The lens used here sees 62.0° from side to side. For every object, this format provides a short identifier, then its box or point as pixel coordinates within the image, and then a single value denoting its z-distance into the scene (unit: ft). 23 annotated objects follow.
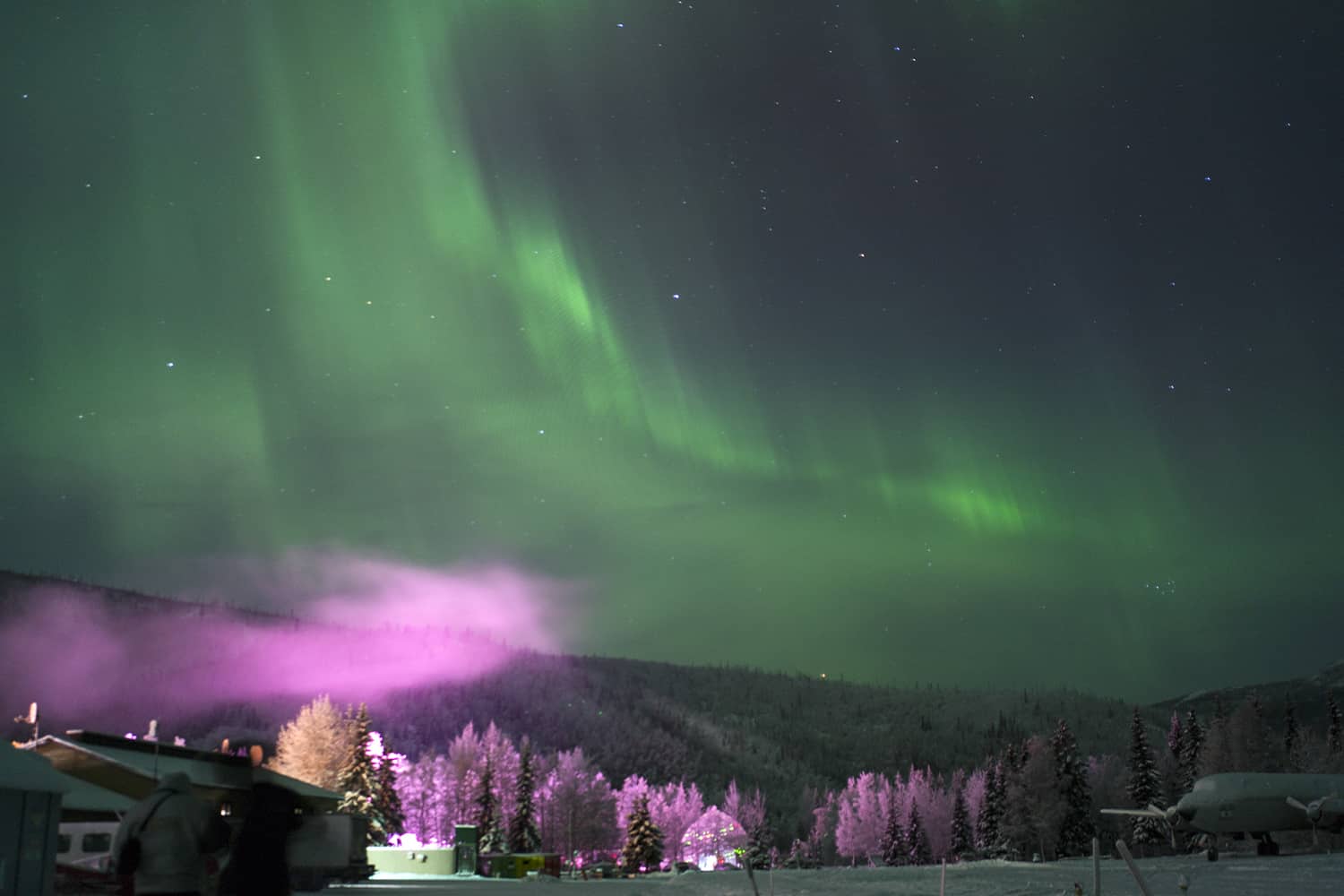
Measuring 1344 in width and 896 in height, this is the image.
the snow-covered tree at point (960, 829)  388.78
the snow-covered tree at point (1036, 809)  279.08
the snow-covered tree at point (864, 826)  458.09
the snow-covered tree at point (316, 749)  259.39
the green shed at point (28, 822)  66.59
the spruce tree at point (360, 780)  223.30
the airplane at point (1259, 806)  165.99
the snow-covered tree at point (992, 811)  334.24
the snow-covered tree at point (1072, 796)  279.90
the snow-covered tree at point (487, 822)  286.46
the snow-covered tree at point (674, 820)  414.00
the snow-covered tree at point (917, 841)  397.39
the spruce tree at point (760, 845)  447.01
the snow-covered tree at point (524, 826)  285.84
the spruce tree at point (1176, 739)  340.59
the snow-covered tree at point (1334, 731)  302.86
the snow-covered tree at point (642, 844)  289.12
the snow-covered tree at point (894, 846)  400.88
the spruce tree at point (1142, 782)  275.18
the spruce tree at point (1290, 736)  310.24
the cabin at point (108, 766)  107.14
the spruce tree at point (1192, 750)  305.63
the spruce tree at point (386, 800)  238.27
